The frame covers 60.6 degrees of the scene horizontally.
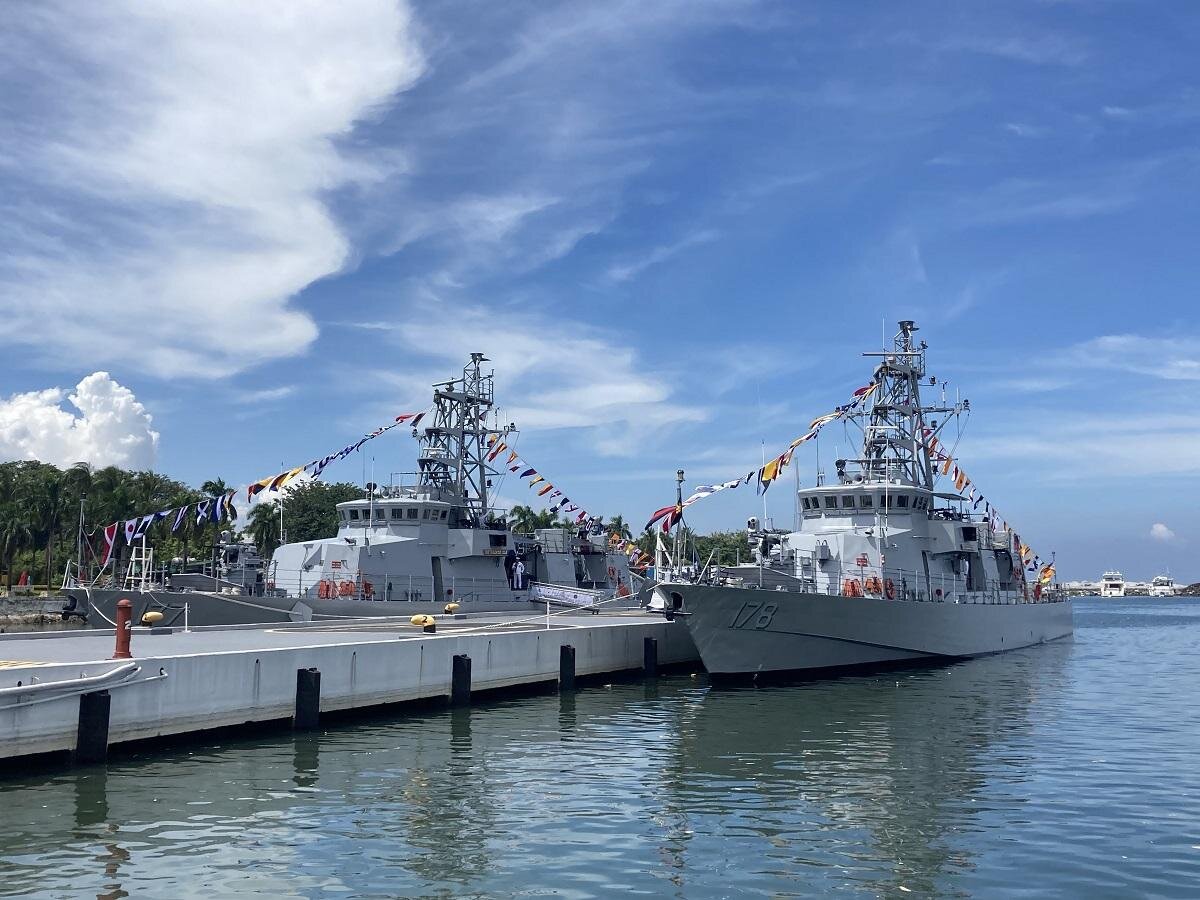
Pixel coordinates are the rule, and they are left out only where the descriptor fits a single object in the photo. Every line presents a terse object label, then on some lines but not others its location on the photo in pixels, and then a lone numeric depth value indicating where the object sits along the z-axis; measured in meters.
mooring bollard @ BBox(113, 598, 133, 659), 18.14
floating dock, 16.48
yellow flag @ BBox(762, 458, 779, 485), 36.06
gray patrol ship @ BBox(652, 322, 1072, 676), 30.86
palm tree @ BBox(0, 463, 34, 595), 68.06
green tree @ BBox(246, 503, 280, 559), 80.06
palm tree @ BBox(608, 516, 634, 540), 116.62
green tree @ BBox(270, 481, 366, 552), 87.88
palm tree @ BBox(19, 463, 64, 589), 69.50
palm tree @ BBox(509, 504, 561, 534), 97.75
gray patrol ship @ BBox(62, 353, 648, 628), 36.78
